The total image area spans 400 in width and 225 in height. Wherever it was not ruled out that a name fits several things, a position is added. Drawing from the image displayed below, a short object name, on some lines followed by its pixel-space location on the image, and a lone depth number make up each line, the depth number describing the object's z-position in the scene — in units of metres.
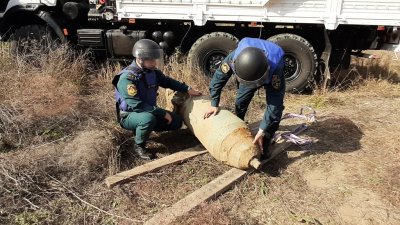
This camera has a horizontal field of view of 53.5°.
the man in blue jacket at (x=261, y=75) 3.46
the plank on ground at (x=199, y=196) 3.20
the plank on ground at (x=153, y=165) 3.69
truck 6.02
